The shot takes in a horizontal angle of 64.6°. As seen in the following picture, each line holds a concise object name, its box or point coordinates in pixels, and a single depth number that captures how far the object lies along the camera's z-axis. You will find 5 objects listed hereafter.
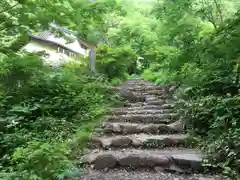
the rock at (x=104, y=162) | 2.68
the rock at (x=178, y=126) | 3.49
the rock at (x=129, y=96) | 5.19
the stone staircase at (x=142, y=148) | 2.57
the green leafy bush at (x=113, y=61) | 7.06
